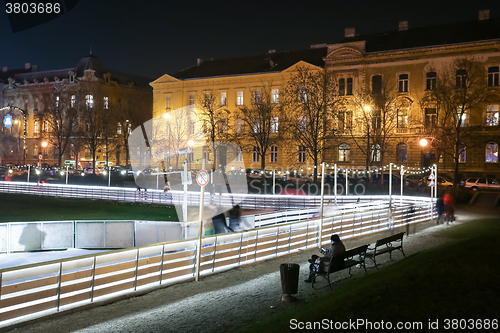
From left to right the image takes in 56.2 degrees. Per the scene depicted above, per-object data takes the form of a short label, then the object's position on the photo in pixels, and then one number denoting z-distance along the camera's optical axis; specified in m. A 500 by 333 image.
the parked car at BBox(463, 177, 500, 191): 43.31
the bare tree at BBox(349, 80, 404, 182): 49.69
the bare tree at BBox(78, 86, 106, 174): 69.19
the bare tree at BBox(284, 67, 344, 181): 48.06
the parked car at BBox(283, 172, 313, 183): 45.82
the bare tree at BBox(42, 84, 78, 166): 70.38
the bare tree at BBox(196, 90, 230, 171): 60.53
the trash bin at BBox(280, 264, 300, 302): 10.36
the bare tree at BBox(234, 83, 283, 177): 55.16
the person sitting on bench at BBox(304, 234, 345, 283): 11.70
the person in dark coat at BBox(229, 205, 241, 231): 17.19
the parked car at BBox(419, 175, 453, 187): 43.94
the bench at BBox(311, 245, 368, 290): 11.41
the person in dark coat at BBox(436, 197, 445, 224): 23.72
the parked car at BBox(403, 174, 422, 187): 42.34
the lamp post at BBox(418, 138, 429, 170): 53.56
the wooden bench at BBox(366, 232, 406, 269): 13.44
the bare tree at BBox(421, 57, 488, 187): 45.06
